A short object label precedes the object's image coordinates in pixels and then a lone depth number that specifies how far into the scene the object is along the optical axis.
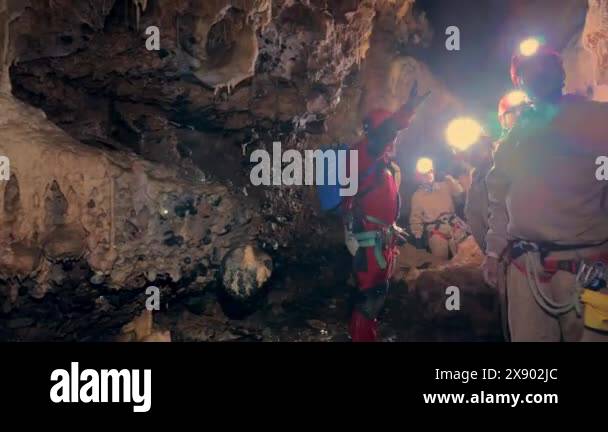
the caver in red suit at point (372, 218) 4.42
